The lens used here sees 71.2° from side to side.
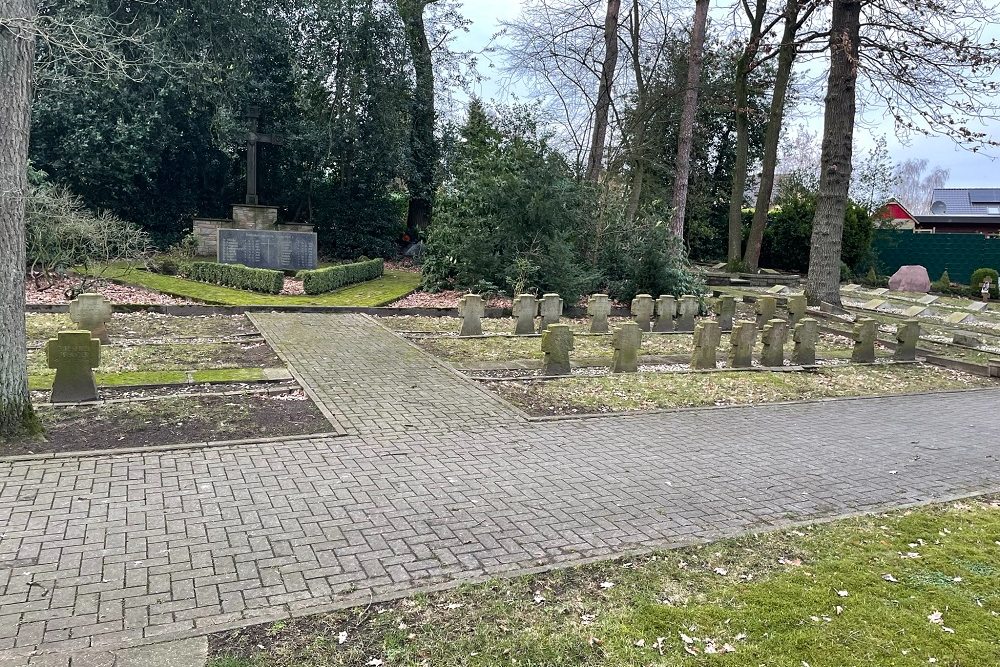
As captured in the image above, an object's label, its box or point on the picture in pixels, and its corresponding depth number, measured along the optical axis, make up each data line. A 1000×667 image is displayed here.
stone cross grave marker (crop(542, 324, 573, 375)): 10.20
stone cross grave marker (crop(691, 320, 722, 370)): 11.23
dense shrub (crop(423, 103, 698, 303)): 16.89
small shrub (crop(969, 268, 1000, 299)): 25.66
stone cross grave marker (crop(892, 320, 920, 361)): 13.30
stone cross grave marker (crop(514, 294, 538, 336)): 13.79
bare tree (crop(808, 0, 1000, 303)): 16.44
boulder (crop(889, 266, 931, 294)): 25.84
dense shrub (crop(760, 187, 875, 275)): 29.72
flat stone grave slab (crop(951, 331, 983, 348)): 15.22
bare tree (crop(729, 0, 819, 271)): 23.77
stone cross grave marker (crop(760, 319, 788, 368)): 11.75
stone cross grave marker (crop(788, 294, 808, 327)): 16.25
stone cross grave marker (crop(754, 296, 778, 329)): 14.90
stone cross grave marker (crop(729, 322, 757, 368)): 11.61
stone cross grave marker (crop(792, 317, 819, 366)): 12.12
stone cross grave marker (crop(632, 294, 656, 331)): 14.51
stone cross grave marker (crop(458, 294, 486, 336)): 13.16
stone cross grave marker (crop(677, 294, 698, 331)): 16.02
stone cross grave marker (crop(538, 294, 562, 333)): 14.28
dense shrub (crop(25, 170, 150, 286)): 14.50
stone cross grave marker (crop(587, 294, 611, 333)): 14.50
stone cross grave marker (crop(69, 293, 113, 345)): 10.55
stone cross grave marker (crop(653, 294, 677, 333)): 15.54
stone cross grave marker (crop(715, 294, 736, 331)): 15.77
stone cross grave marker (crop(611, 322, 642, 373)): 10.72
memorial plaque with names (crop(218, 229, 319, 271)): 19.41
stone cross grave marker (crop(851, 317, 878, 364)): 12.70
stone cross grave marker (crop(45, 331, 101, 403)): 7.40
